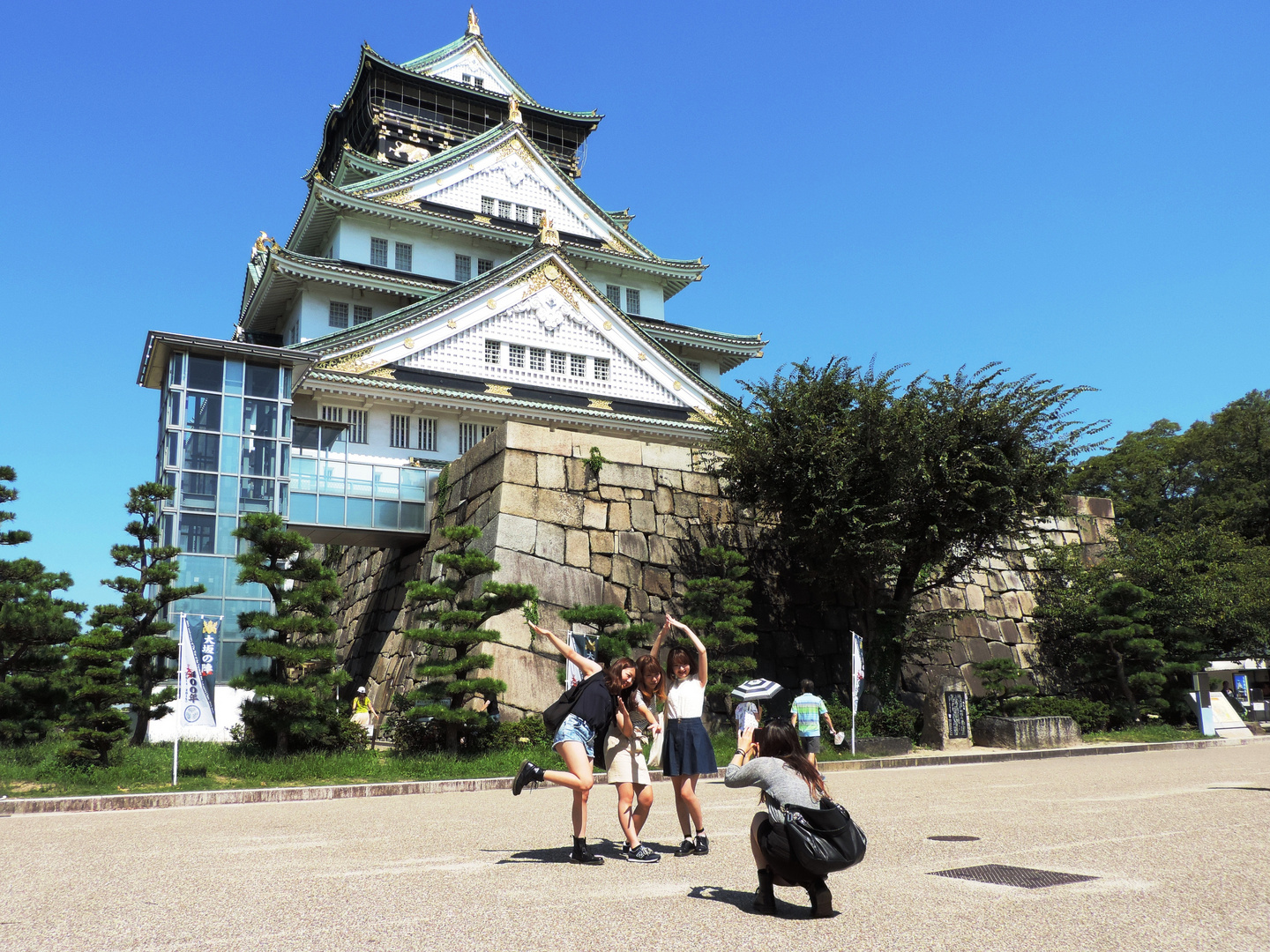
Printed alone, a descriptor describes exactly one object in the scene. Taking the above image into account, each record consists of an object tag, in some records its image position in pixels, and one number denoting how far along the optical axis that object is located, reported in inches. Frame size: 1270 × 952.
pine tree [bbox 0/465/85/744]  613.9
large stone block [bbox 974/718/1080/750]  761.6
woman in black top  265.7
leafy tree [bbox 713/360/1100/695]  758.5
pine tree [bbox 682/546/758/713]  722.2
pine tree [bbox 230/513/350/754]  555.2
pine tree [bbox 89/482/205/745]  551.2
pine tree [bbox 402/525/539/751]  586.2
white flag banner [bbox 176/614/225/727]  524.4
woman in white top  283.7
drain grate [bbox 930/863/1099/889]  228.8
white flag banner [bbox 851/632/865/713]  692.1
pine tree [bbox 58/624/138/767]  507.2
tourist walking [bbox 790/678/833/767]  595.2
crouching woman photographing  201.9
